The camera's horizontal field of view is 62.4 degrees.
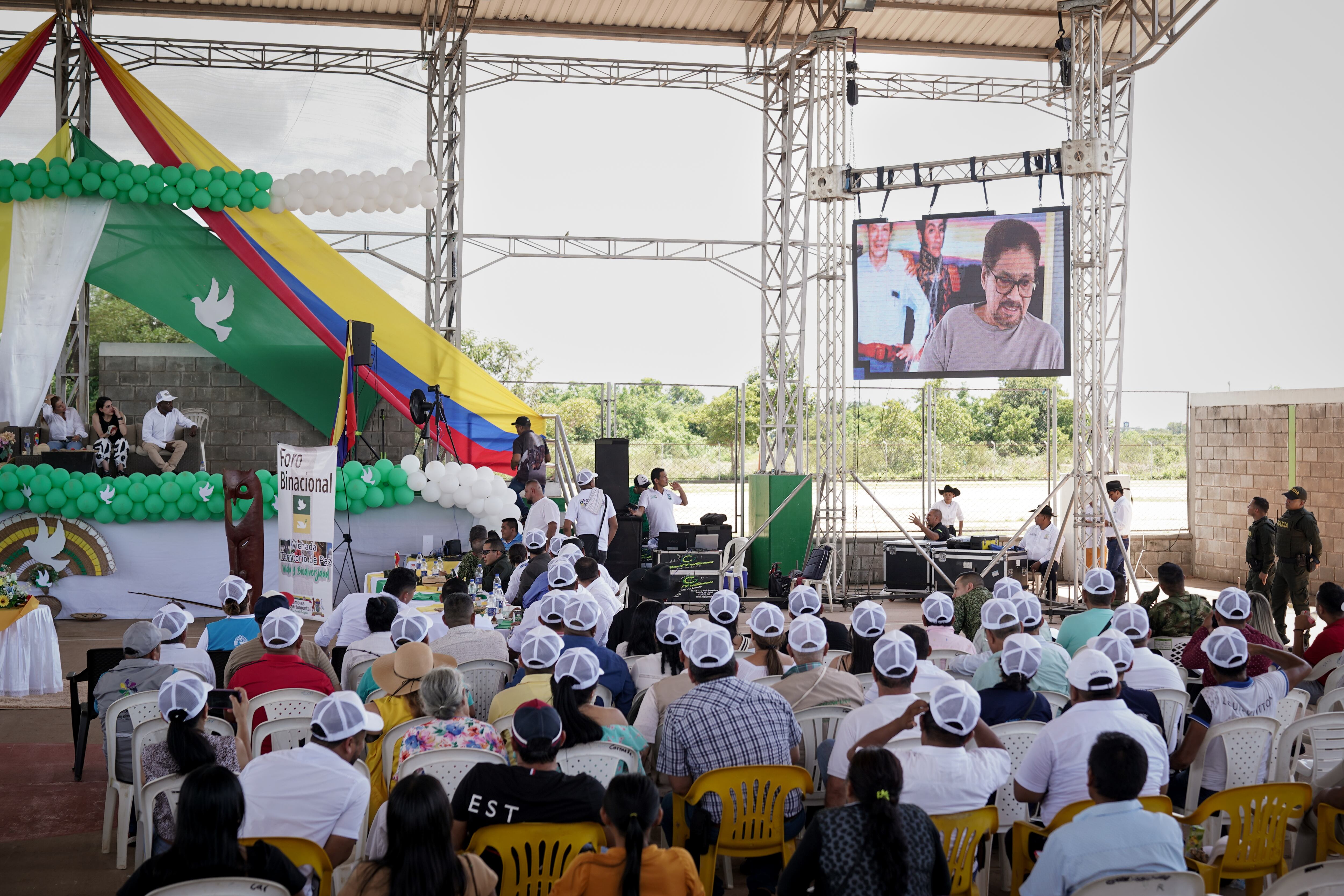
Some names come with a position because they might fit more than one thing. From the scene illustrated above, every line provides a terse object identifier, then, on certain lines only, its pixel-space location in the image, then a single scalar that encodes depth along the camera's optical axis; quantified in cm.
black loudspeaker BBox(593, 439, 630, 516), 1373
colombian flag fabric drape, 1252
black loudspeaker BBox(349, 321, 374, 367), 1258
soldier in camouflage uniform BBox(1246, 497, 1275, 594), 1003
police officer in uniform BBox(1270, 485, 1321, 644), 994
